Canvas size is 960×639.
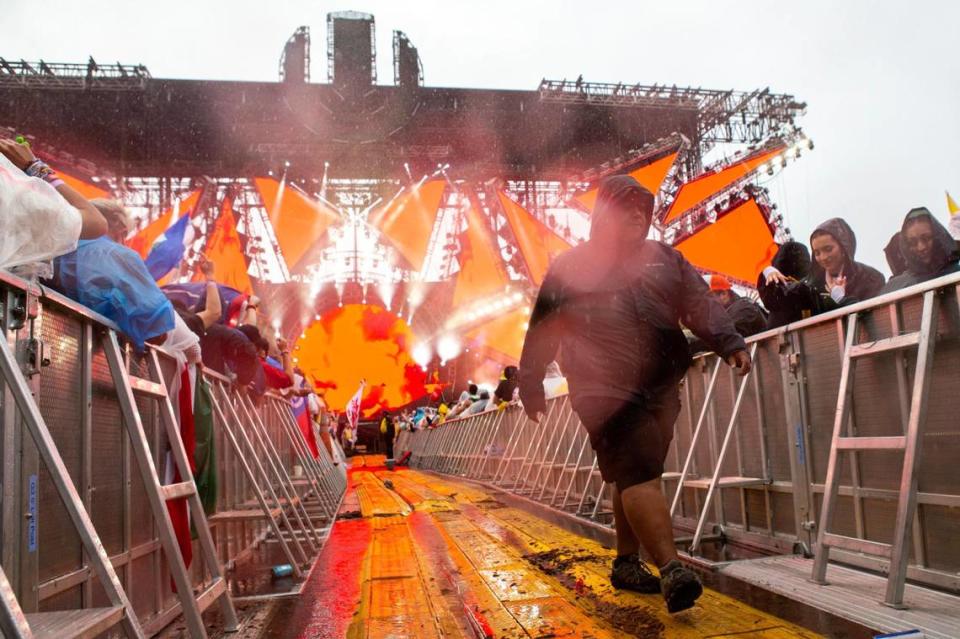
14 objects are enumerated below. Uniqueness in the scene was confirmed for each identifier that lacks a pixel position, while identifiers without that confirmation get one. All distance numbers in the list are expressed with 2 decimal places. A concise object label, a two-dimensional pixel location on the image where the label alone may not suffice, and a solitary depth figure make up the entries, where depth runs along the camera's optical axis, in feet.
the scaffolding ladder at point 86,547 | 6.40
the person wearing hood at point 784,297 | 16.46
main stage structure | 86.33
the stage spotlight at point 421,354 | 153.58
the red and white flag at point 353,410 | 75.46
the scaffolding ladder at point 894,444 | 10.59
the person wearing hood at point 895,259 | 18.25
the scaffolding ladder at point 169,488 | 9.43
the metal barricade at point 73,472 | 7.78
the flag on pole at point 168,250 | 15.24
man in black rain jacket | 11.50
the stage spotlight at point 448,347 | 146.20
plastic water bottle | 16.42
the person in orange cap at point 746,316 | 18.90
